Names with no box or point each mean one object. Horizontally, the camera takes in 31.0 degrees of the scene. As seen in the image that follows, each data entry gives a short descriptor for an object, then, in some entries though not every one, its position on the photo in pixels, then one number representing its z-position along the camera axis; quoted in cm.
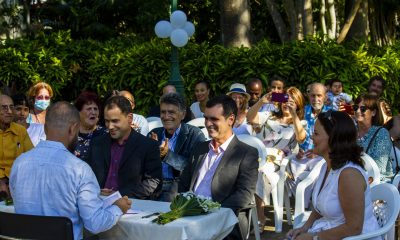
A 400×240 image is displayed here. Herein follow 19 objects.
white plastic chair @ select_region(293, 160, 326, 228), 756
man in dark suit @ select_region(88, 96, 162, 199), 591
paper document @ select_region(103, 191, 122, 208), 452
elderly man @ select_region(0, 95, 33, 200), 732
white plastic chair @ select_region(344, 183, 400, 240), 481
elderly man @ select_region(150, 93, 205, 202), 661
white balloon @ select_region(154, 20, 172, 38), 1258
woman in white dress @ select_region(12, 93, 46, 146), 797
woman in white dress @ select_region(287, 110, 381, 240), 468
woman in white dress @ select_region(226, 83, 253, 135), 823
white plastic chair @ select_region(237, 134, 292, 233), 815
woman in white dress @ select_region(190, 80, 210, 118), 1031
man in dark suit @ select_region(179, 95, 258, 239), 563
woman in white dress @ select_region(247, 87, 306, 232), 821
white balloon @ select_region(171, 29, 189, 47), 1205
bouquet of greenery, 461
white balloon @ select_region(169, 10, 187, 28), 1240
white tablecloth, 450
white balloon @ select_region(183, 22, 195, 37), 1266
